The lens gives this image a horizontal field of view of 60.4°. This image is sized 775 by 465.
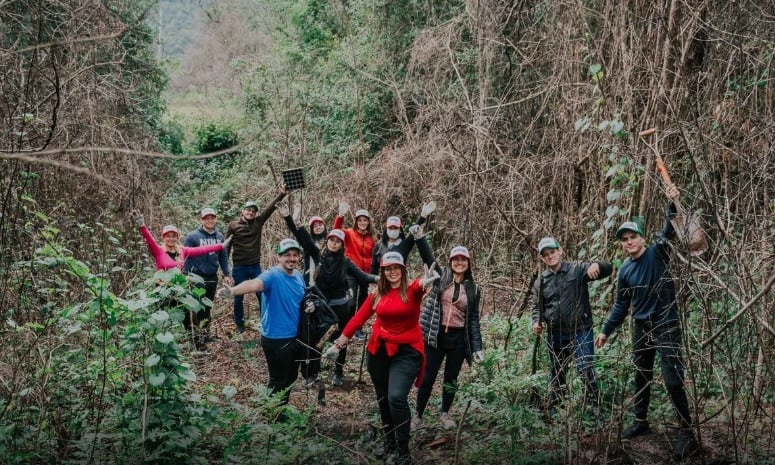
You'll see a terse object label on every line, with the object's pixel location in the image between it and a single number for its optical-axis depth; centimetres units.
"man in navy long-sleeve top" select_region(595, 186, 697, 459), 496
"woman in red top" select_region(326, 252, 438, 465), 533
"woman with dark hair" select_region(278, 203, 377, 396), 749
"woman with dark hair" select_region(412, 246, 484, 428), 604
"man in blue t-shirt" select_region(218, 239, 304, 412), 599
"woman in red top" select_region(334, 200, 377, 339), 884
